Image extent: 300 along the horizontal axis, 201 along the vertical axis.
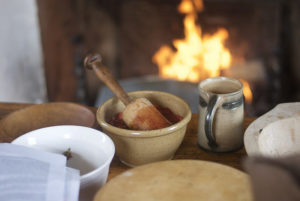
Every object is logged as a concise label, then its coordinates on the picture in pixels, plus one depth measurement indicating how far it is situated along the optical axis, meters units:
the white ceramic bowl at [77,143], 0.73
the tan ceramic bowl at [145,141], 0.72
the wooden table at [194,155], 0.80
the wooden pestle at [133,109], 0.78
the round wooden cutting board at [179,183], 0.57
